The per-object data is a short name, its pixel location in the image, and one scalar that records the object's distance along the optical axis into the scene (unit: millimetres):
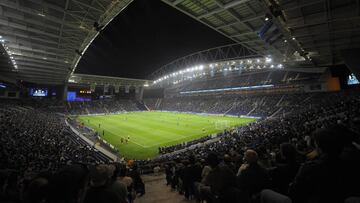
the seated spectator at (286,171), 3121
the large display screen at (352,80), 32719
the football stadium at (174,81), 2389
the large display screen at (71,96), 71850
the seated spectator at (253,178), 3141
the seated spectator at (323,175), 1977
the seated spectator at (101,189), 2293
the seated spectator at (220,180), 3307
